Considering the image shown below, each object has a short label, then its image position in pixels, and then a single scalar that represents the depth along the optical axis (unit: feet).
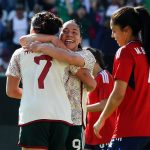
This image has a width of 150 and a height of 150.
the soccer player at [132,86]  37.14
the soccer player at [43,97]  36.60
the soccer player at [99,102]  47.01
